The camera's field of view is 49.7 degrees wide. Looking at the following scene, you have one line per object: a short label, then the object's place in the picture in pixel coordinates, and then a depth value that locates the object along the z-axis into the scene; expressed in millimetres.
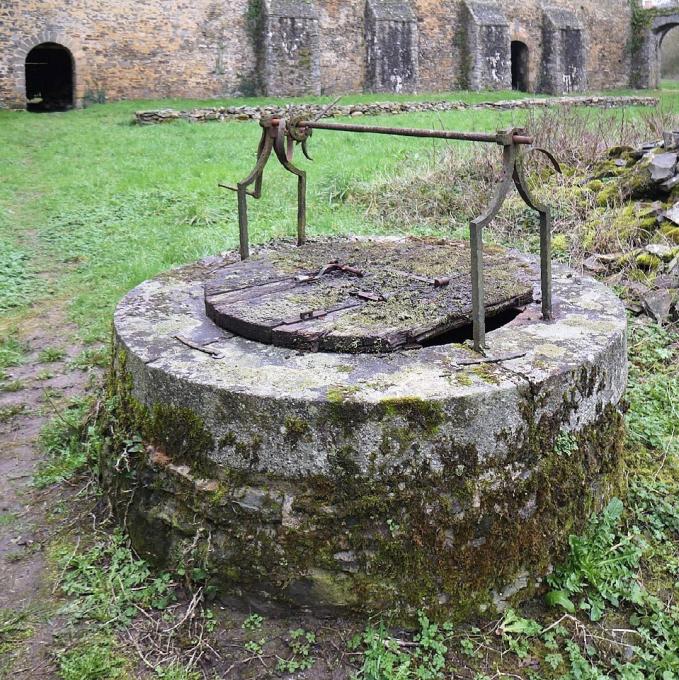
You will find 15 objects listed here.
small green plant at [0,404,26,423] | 4133
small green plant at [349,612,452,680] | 2350
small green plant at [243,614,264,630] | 2533
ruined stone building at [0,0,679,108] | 16891
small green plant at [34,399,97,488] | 3457
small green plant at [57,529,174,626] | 2609
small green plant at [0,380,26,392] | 4523
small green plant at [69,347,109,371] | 4785
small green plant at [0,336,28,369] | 4871
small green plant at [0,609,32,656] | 2502
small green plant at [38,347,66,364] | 4918
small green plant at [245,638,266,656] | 2441
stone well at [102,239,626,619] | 2432
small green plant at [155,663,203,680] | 2358
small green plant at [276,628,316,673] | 2383
